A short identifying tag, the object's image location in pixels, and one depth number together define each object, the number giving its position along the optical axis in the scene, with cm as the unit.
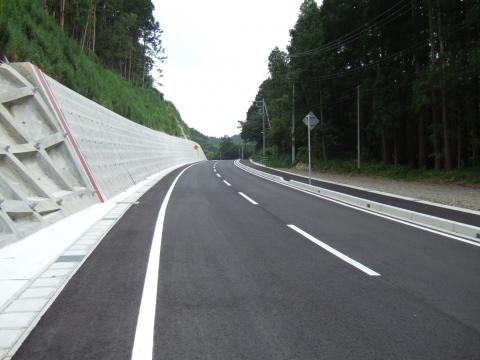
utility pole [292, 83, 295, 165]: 3779
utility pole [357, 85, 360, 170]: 2853
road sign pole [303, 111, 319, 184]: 1964
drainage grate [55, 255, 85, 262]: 612
